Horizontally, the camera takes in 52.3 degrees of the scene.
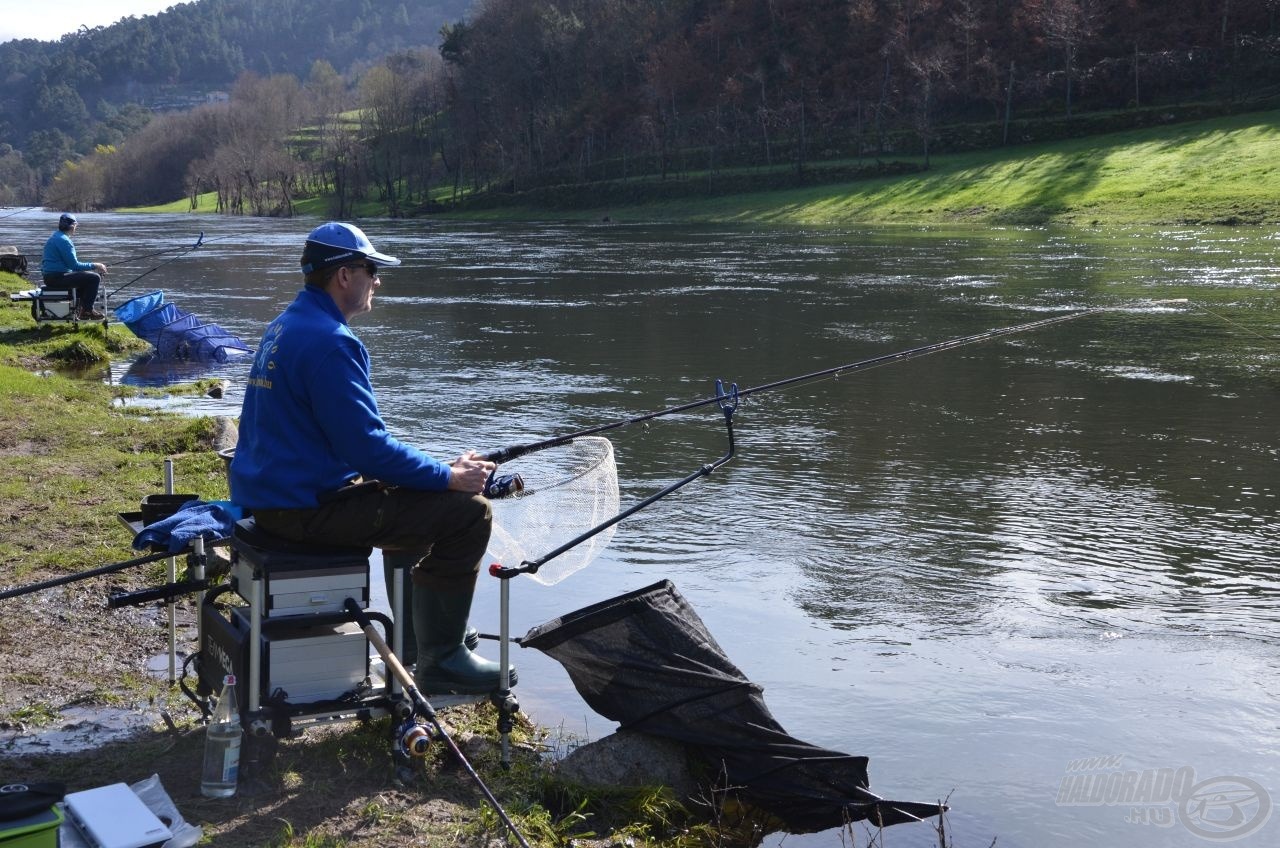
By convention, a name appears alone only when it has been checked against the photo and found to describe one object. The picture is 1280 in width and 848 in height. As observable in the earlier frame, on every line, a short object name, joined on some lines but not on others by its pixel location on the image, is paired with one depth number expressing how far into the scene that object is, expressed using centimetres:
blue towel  538
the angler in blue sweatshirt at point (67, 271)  2028
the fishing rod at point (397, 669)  479
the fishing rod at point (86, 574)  516
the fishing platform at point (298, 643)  488
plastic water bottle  472
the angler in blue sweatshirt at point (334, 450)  487
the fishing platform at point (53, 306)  1995
